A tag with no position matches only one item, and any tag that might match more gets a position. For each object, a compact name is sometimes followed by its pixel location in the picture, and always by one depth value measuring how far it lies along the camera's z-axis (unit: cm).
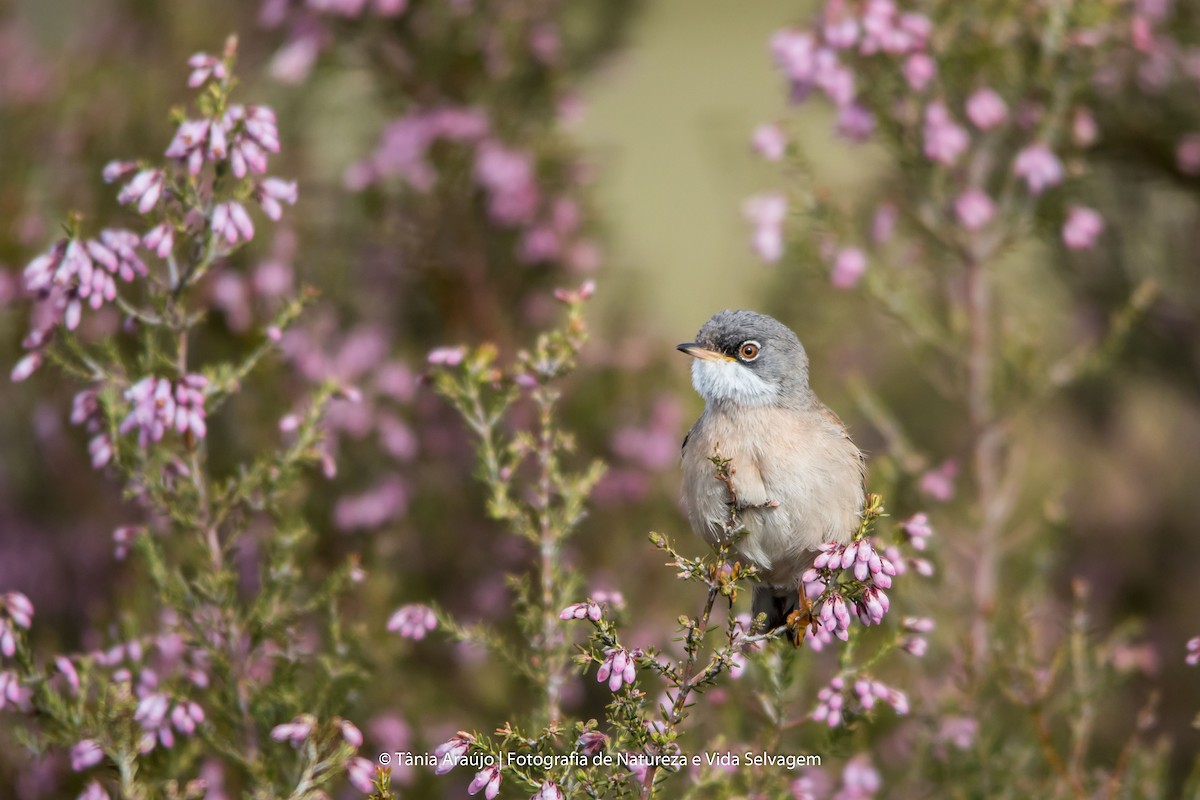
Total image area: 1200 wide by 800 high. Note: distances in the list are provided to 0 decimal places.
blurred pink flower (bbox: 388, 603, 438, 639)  633
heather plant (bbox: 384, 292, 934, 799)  495
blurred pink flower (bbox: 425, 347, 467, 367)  657
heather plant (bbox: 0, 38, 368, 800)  606
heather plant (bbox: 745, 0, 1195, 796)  903
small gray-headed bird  639
